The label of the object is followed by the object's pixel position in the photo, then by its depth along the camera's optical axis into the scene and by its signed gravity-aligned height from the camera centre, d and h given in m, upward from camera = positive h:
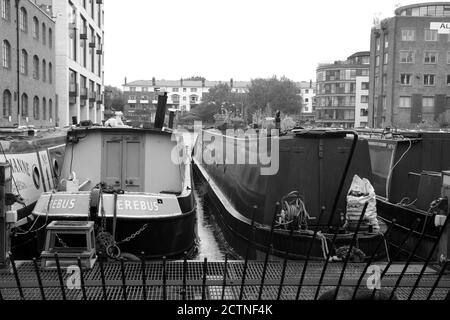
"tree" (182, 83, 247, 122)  93.19 +3.95
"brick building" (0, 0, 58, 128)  28.99 +3.55
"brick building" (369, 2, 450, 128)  50.25 +5.67
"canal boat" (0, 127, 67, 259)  9.30 -1.05
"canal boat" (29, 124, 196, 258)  8.16 -1.32
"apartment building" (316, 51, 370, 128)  78.25 +5.04
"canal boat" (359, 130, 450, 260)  10.23 -1.12
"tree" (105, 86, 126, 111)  95.60 +4.07
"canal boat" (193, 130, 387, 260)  8.00 -1.19
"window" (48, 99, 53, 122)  38.64 +0.78
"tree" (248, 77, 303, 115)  80.75 +4.54
